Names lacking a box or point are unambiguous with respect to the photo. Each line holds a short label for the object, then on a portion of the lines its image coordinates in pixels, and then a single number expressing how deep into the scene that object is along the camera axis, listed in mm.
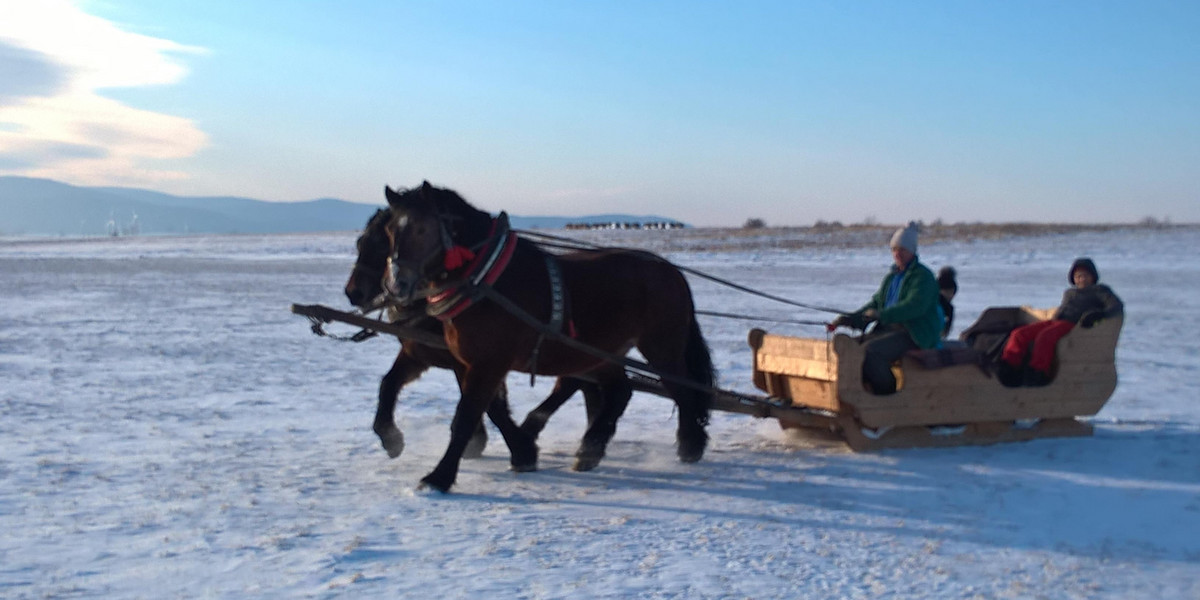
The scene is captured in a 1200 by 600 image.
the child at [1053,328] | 7059
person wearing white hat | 6633
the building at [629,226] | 87244
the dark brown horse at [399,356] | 6383
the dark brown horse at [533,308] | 5785
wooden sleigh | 6668
